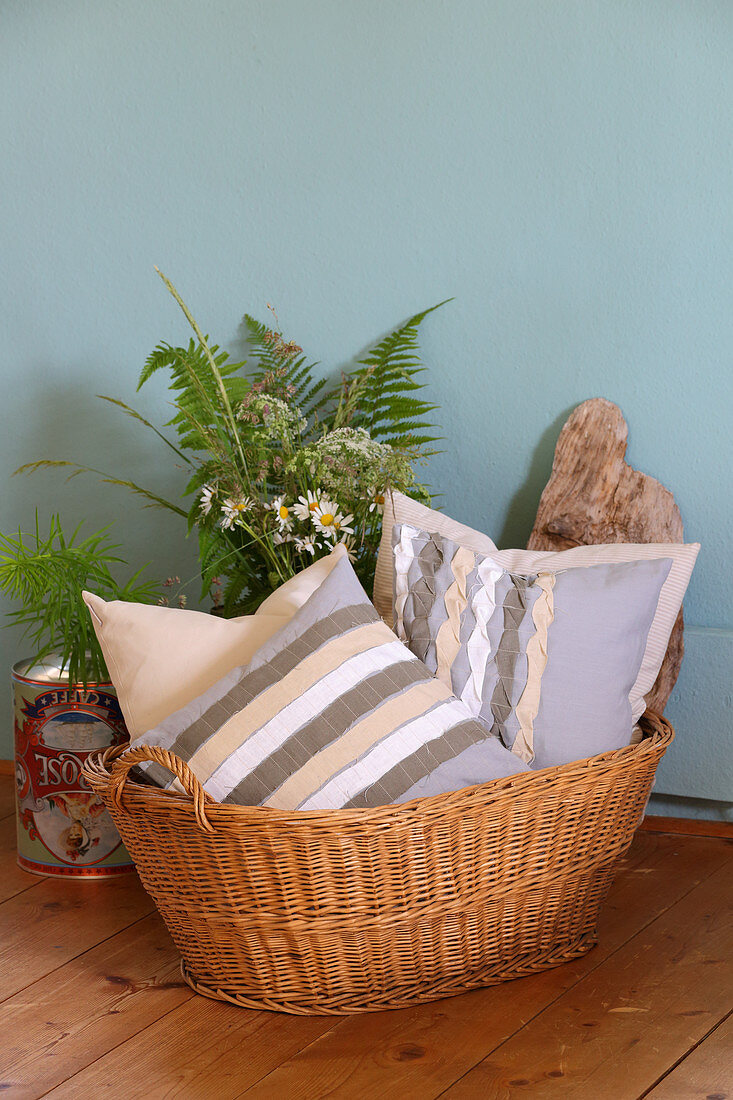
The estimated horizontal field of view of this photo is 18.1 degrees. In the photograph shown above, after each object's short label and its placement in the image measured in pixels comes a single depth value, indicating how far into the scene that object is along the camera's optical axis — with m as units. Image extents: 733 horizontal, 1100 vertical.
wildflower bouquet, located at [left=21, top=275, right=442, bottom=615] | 2.99
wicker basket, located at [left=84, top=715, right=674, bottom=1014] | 2.64
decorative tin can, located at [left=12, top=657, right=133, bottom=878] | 3.06
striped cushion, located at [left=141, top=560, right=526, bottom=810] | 2.67
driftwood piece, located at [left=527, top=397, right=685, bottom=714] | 3.09
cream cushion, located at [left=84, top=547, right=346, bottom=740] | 2.78
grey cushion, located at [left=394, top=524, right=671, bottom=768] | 2.75
